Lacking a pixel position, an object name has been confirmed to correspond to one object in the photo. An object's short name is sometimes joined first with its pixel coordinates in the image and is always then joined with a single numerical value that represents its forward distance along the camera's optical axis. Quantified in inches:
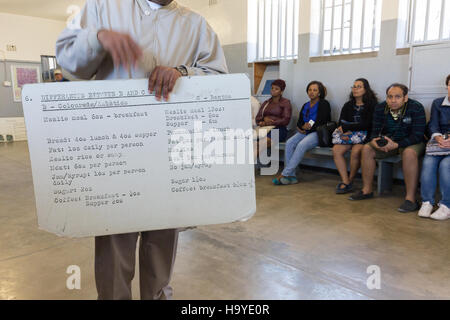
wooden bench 146.5
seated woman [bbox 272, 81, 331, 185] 168.1
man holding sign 40.3
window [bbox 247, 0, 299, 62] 202.4
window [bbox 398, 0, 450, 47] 146.4
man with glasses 130.0
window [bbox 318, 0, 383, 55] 165.3
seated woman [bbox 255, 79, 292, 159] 185.3
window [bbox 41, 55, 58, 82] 354.6
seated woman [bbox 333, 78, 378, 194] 152.6
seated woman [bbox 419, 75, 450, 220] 118.1
